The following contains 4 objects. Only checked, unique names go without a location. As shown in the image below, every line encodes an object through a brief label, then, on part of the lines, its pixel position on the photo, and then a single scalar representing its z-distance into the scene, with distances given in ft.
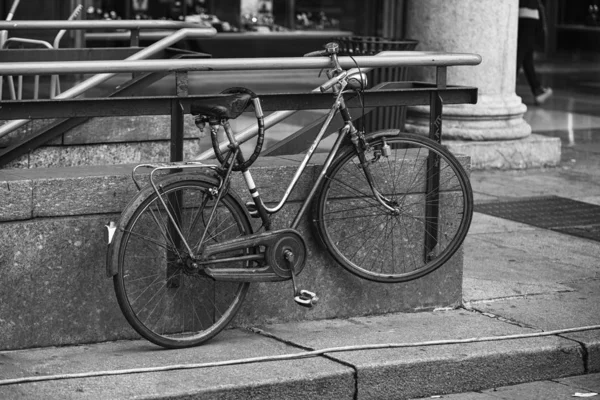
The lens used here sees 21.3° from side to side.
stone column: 47.31
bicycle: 23.67
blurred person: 67.10
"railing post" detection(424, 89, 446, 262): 27.13
